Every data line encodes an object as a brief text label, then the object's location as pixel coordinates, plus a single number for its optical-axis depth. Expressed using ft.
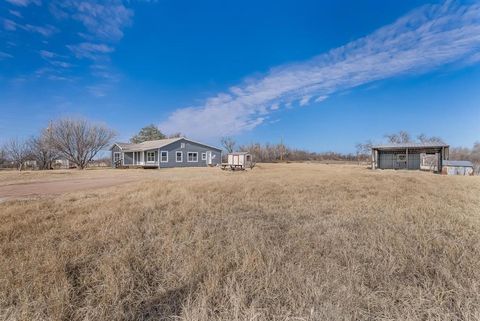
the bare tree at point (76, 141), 106.52
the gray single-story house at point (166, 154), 101.01
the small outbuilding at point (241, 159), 102.06
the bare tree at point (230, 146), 194.51
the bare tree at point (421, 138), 184.64
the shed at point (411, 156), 80.66
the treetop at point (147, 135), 163.10
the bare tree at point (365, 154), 182.68
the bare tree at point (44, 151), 107.97
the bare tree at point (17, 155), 122.62
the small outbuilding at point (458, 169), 73.90
